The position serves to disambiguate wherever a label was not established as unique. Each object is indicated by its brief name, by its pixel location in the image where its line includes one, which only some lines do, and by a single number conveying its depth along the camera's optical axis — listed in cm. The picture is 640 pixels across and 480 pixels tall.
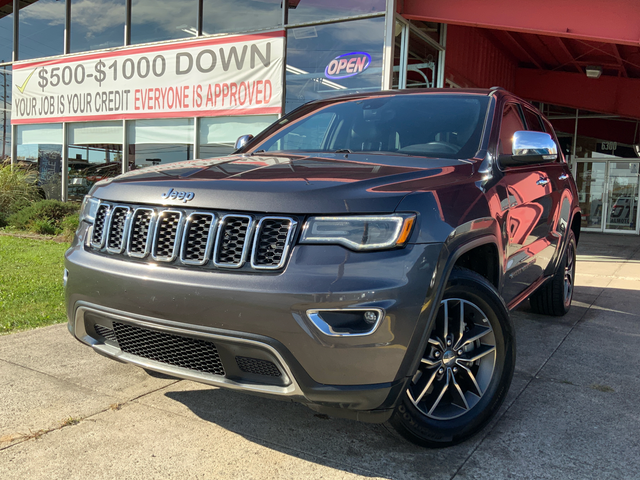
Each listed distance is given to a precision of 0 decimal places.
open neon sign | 948
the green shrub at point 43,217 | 958
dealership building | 942
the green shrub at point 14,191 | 1130
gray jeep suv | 199
